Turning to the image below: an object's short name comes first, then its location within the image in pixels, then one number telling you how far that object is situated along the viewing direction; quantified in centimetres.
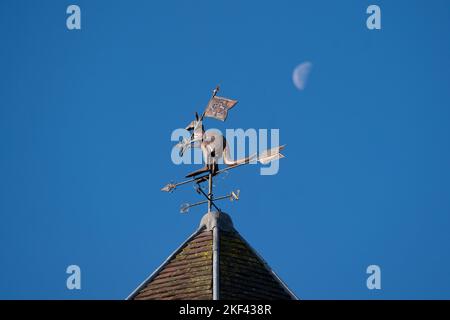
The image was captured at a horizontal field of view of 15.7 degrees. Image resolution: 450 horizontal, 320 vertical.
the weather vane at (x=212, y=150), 2961
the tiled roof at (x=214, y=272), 2761
